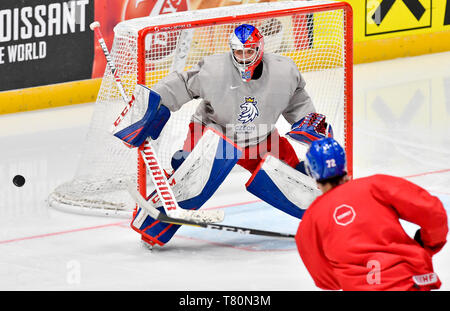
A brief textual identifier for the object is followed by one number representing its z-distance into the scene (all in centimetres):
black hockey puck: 1283
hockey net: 1366
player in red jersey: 775
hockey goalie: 1195
